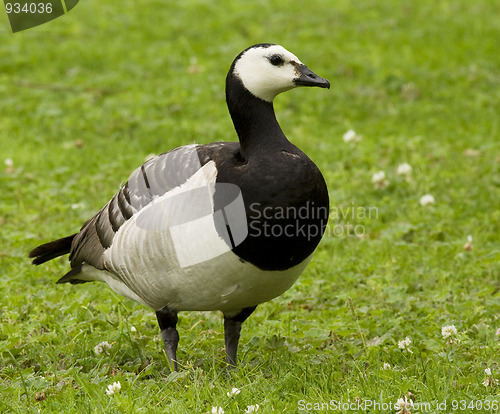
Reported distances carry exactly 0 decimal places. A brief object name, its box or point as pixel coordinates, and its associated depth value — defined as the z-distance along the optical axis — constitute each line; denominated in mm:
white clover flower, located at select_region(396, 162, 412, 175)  15474
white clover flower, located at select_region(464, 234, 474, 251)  12586
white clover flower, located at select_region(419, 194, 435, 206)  14383
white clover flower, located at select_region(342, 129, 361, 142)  16687
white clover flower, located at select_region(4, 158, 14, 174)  16000
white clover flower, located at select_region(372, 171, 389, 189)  15195
